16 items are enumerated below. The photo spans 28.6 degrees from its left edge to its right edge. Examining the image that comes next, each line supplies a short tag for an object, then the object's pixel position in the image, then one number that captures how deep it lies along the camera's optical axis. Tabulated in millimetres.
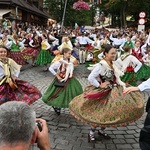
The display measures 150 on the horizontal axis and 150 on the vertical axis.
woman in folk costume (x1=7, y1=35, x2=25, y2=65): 11616
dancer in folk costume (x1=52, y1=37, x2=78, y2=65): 6148
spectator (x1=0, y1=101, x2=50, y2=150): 1479
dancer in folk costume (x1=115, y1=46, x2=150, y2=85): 7544
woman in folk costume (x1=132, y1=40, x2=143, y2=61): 10154
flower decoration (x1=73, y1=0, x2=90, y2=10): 20719
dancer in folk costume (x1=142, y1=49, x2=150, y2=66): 9816
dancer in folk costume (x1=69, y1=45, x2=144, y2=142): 4047
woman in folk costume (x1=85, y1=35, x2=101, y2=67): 11513
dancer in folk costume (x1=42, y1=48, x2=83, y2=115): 5601
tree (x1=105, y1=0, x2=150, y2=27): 35419
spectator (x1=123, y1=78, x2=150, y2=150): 2432
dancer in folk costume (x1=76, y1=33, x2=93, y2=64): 15081
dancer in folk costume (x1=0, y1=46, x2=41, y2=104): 4992
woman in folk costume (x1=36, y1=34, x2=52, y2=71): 12039
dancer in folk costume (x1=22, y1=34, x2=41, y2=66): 12719
